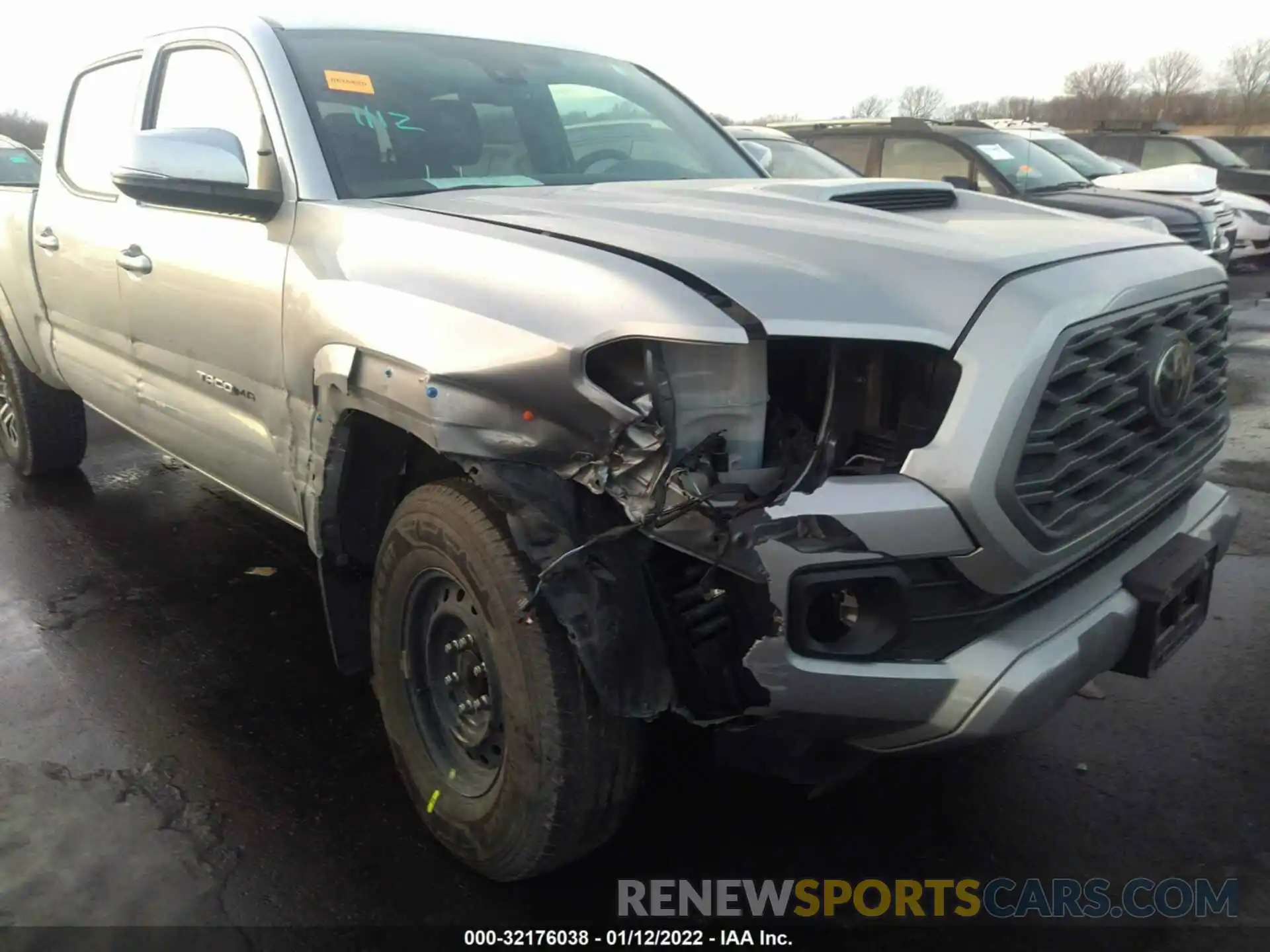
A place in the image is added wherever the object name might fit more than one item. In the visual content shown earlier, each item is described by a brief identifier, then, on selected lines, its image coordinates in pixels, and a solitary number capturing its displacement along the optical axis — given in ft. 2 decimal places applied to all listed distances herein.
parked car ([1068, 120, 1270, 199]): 47.75
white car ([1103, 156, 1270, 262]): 41.83
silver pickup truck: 6.40
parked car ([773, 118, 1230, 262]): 29.48
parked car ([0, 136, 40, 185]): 36.24
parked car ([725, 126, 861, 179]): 26.30
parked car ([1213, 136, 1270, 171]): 57.88
